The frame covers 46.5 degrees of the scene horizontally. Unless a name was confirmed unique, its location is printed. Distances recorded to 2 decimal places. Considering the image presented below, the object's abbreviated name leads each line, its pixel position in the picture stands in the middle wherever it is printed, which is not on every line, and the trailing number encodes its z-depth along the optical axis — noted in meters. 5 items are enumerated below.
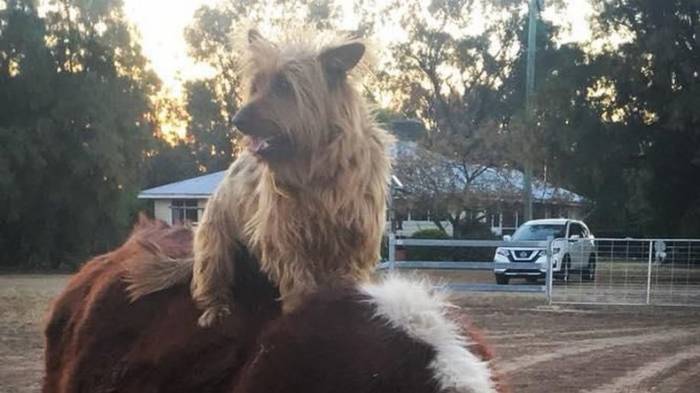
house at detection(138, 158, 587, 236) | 35.00
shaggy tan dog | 2.50
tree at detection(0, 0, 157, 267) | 30.28
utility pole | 27.59
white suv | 18.16
